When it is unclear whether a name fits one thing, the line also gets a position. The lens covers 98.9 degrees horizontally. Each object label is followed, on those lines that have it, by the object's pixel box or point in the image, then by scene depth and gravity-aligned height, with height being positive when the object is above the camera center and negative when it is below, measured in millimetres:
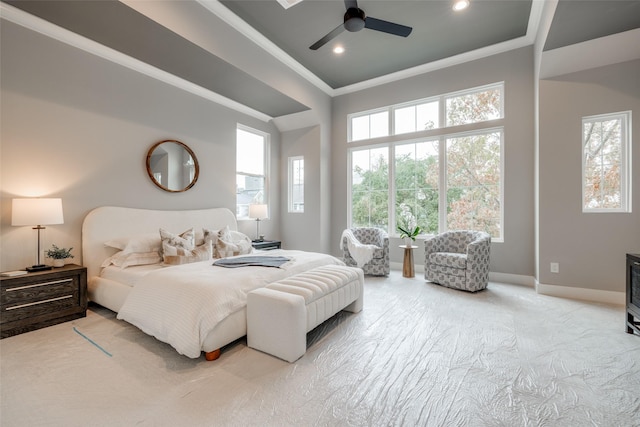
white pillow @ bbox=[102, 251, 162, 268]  3098 -521
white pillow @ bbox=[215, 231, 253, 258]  3711 -440
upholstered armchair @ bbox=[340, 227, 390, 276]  4723 -627
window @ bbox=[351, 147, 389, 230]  5480 +519
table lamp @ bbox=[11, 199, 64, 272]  2590 +19
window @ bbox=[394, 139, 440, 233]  4965 +517
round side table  4637 -863
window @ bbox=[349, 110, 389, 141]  5469 +1805
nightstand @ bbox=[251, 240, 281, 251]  4922 -576
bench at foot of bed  2094 -804
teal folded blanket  2838 -520
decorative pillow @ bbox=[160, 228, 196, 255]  3328 -333
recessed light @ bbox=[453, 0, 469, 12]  3299 +2541
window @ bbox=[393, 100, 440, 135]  4980 +1783
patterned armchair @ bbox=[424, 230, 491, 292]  3814 -689
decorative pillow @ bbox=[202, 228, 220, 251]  3762 -308
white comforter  2012 -692
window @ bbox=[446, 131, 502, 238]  4480 +502
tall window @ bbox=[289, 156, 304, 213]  5930 +636
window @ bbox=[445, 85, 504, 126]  4488 +1800
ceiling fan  2916 +2099
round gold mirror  3902 +724
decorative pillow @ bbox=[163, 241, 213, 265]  3209 -496
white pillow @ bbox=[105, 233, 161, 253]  3203 -348
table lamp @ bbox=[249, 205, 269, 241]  5008 +44
